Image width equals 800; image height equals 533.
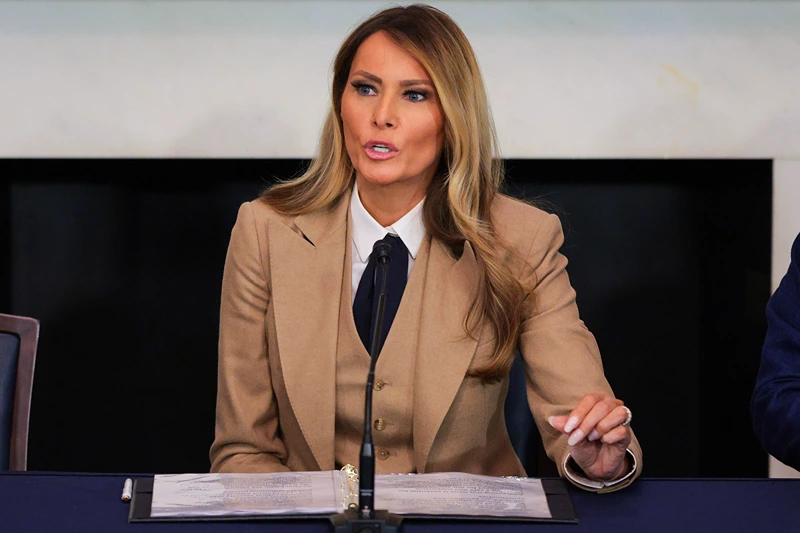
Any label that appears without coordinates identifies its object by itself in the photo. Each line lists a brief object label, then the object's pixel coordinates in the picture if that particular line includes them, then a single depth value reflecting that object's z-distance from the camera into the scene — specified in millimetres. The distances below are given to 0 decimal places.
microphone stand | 7703
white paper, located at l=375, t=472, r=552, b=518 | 7793
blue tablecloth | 7762
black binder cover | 7769
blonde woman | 8121
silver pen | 7816
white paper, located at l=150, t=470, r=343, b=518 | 7780
